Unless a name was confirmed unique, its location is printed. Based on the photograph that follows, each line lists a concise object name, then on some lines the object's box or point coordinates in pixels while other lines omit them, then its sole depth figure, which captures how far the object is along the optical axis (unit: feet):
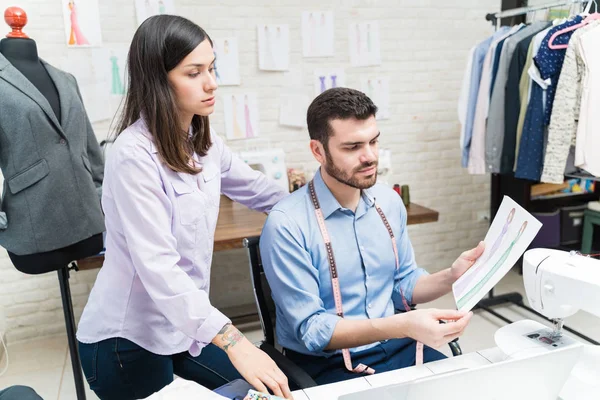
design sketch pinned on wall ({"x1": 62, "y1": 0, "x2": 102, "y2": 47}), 9.37
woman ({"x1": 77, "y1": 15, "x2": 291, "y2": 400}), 3.72
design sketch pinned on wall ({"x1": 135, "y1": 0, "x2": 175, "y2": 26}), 9.72
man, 4.66
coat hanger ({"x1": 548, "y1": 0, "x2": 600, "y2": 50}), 8.65
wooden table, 7.22
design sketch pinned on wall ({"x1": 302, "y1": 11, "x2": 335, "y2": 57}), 10.87
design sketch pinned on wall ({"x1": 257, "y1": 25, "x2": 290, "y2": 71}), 10.61
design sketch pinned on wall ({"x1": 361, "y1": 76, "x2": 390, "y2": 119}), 11.59
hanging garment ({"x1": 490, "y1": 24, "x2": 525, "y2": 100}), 10.06
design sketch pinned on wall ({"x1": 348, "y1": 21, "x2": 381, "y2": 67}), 11.28
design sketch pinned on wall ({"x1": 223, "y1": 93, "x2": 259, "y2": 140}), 10.63
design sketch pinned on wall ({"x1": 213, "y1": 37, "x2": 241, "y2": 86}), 10.38
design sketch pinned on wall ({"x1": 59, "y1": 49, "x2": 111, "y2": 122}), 9.58
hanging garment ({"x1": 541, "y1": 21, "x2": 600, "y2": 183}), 8.57
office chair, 5.25
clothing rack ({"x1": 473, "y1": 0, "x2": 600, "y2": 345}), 9.44
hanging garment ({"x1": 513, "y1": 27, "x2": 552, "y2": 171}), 9.12
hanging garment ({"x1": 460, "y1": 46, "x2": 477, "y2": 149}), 10.73
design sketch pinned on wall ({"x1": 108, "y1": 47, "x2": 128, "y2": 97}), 9.76
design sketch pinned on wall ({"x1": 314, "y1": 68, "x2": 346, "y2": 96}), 11.19
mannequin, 6.18
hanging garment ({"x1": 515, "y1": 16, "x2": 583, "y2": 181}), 8.87
